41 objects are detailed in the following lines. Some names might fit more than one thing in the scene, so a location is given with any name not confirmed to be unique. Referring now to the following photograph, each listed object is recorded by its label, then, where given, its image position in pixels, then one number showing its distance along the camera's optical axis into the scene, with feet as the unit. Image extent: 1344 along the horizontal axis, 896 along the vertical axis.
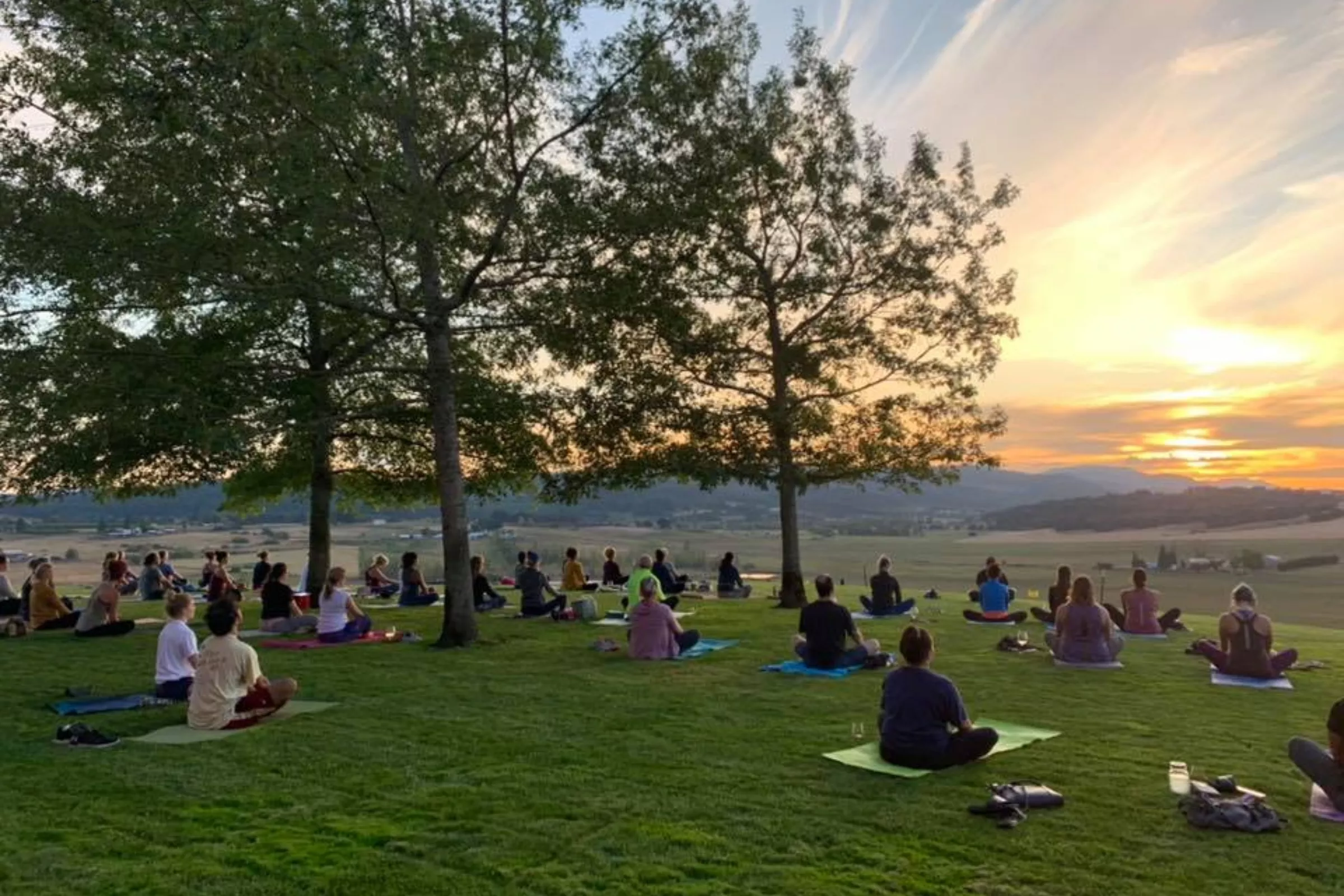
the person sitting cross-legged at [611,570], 92.95
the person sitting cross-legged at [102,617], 58.08
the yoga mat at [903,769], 25.64
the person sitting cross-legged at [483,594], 75.05
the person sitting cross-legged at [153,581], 86.48
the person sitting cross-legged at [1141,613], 57.82
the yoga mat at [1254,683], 39.24
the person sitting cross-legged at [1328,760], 21.71
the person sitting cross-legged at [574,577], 90.58
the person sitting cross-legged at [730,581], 87.81
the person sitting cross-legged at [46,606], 62.23
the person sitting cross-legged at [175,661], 37.45
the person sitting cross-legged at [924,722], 25.72
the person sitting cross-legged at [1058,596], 61.62
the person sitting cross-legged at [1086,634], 45.09
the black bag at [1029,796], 22.15
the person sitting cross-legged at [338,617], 54.85
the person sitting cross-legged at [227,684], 32.17
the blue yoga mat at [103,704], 35.58
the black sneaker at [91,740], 29.94
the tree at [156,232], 44.09
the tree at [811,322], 72.59
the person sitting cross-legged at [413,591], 78.18
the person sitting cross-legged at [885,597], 69.87
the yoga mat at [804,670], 42.29
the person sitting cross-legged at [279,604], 60.23
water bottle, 23.32
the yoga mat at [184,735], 30.63
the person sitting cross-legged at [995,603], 64.23
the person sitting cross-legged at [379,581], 89.25
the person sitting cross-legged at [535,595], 69.15
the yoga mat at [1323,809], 21.43
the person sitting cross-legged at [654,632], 47.65
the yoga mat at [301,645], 53.16
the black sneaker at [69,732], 30.17
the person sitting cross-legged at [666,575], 79.82
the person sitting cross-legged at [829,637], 43.19
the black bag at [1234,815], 20.58
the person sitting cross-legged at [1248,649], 40.88
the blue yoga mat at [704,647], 49.24
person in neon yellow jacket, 59.52
